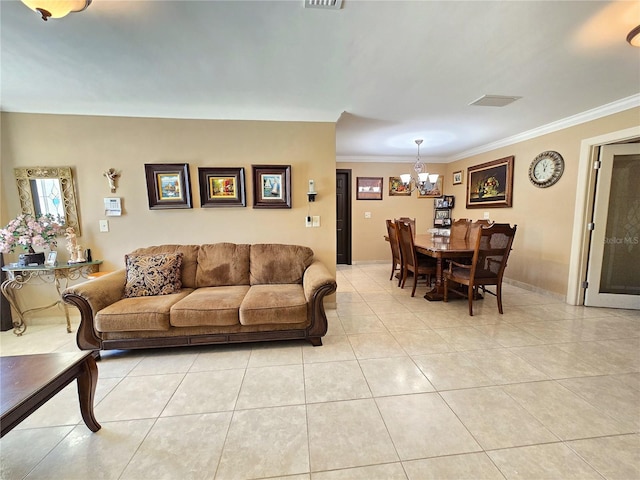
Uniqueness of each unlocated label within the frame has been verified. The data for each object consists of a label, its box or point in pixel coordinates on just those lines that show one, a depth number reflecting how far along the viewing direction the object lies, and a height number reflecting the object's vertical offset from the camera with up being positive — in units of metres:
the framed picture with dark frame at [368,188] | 5.55 +0.42
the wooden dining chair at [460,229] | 4.12 -0.40
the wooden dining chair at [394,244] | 4.12 -0.64
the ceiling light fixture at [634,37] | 1.57 +1.04
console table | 2.53 -0.68
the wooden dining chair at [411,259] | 3.55 -0.80
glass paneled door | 2.92 -0.36
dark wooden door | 5.53 -0.19
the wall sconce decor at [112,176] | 2.76 +0.39
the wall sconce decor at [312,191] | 3.00 +0.20
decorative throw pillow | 2.42 -0.63
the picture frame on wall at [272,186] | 2.97 +0.27
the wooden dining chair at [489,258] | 2.83 -0.61
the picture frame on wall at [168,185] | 2.84 +0.29
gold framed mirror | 2.68 +0.21
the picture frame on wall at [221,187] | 2.91 +0.26
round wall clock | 3.40 +0.49
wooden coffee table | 1.07 -0.79
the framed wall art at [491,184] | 4.15 +0.37
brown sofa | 2.09 -0.82
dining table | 3.14 -0.55
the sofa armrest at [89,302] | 2.05 -0.75
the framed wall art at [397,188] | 5.60 +0.41
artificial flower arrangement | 2.37 -0.19
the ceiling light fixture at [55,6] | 1.18 +0.98
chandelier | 4.12 +0.48
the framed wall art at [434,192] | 5.67 +0.31
